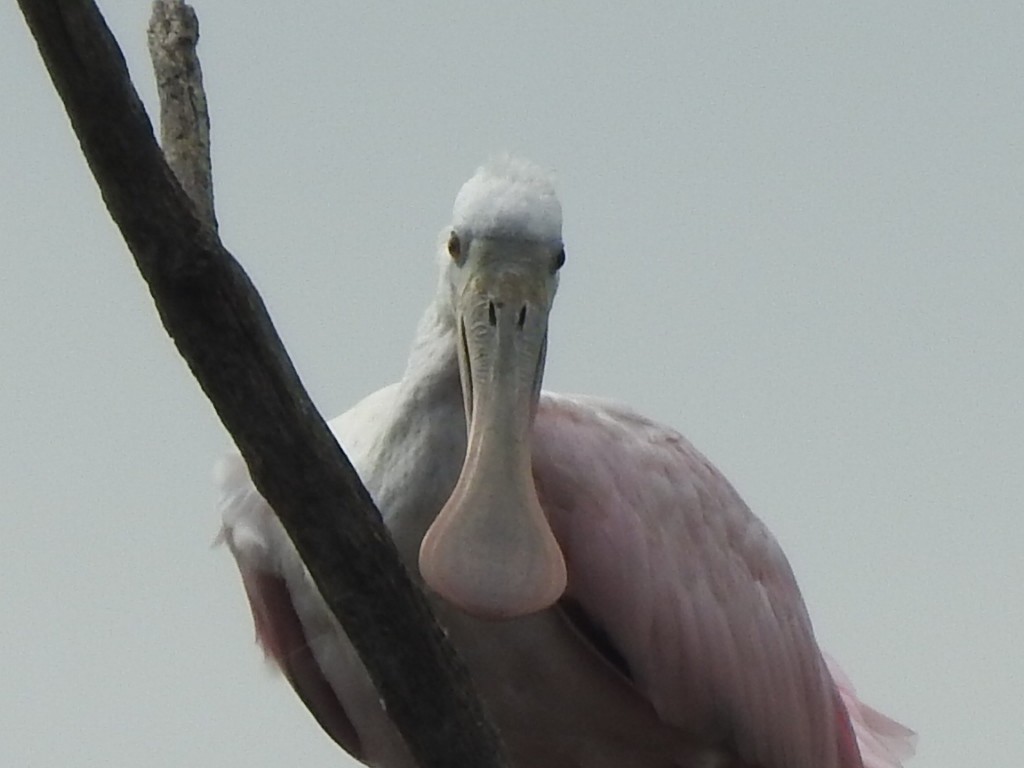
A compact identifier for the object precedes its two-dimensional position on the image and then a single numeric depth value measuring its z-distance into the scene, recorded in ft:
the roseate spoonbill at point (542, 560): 36.45
